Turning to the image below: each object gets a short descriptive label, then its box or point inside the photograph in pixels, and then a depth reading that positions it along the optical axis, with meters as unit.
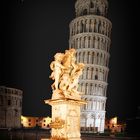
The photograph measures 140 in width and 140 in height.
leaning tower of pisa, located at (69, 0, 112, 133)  55.38
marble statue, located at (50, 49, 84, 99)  6.22
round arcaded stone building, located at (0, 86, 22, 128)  58.31
